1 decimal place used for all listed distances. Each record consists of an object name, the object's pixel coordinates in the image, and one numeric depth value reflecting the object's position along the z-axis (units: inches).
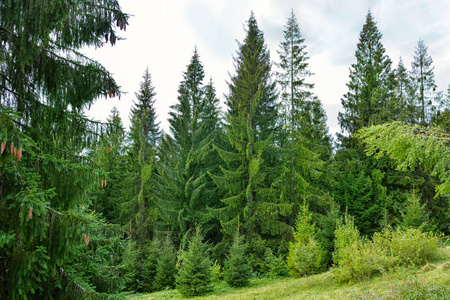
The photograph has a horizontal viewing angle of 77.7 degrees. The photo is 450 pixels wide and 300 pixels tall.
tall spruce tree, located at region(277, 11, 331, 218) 650.2
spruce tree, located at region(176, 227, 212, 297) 432.8
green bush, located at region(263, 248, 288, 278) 531.5
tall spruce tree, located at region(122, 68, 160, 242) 804.0
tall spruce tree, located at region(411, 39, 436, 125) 831.1
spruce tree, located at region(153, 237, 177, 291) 529.7
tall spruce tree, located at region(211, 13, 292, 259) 624.4
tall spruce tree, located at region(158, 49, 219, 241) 706.8
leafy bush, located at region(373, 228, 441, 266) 383.9
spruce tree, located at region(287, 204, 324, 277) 401.7
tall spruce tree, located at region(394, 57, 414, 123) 742.7
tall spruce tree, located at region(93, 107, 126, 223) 916.0
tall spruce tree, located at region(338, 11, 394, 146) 746.8
